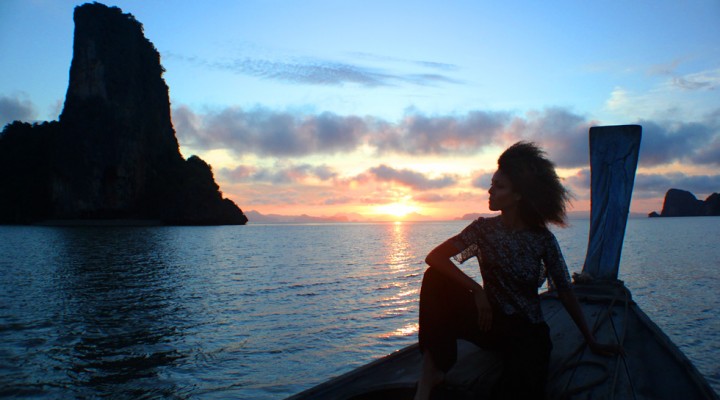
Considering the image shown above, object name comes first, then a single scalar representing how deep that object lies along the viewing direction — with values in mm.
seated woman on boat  3436
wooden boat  3254
